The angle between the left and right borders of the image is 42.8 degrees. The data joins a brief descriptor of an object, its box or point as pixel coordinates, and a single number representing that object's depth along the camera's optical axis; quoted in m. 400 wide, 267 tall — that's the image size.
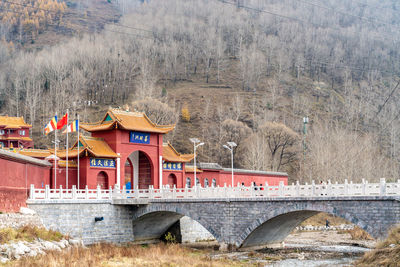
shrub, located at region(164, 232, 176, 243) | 37.46
